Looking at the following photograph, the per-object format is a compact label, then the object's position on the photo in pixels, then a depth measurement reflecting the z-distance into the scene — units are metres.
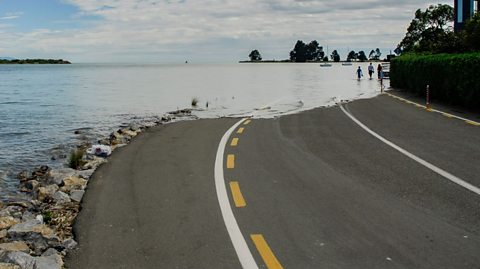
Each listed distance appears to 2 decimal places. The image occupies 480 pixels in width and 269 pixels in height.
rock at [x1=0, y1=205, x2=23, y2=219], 8.54
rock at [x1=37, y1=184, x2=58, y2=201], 9.61
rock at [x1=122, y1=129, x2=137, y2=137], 17.07
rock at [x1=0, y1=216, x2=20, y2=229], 7.73
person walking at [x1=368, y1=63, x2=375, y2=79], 59.64
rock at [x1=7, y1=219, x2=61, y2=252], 6.26
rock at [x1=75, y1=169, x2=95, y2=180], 10.53
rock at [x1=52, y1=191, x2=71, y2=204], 8.54
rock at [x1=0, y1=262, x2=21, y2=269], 5.36
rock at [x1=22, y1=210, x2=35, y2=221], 7.96
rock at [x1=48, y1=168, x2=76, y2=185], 10.68
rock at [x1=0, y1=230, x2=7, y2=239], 6.94
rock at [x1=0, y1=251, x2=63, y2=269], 5.47
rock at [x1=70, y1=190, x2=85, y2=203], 8.50
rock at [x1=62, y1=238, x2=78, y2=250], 6.10
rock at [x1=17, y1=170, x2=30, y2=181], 12.35
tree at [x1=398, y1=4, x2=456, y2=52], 74.44
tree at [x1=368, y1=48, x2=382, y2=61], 194.75
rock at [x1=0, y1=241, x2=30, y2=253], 6.15
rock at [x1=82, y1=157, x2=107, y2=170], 11.63
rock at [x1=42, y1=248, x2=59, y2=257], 5.92
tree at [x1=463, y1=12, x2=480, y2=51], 31.12
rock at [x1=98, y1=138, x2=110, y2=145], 16.19
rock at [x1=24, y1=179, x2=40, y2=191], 11.02
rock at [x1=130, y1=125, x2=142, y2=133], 18.28
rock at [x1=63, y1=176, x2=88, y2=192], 9.61
